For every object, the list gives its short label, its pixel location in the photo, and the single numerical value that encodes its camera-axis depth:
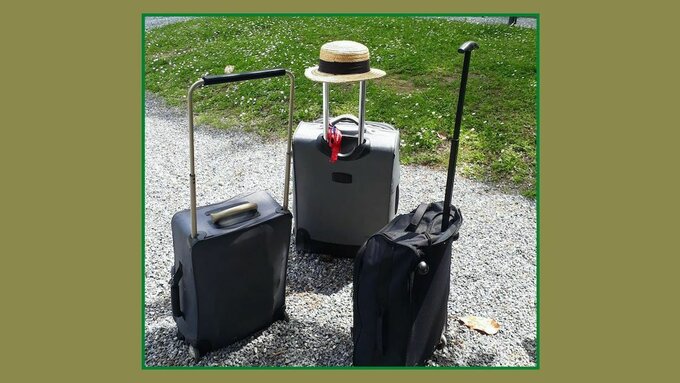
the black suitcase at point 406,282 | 2.89
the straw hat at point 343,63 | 3.54
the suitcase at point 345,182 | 3.92
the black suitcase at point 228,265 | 3.05
